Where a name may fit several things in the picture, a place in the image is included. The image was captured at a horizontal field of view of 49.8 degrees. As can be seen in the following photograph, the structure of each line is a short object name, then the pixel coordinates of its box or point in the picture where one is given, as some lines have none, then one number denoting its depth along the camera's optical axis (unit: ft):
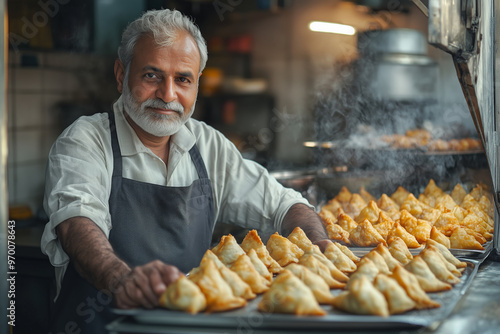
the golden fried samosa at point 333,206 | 9.65
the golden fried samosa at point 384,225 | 7.84
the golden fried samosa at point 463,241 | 7.20
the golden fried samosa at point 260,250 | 5.98
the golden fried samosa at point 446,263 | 5.94
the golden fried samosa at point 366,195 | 10.37
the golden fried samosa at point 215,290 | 4.58
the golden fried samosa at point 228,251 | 5.88
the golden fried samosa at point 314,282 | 4.87
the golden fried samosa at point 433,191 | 10.00
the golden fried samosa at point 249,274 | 5.16
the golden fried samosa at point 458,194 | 9.82
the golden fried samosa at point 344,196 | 10.18
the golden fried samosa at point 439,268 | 5.61
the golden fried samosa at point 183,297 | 4.44
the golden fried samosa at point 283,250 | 6.21
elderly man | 6.44
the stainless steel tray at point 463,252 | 6.95
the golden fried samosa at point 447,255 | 6.24
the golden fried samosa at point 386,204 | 9.35
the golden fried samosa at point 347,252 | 6.35
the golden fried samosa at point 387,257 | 5.80
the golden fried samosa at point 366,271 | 5.25
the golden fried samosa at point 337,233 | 7.84
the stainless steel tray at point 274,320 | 4.32
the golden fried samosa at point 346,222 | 8.24
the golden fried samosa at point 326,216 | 8.58
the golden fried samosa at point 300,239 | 6.57
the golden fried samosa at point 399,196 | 9.86
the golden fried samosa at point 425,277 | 5.29
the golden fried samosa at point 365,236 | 7.43
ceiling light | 19.75
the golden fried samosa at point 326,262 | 5.67
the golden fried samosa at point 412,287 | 4.81
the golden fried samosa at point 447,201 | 9.21
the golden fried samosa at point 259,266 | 5.57
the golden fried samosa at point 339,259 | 5.93
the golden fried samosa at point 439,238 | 7.12
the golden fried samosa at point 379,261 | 5.55
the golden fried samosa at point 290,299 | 4.49
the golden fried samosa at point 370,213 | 8.52
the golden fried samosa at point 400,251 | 6.26
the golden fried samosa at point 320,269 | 5.40
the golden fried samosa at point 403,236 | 7.33
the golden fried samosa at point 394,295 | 4.66
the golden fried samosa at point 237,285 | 4.92
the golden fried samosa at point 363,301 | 4.49
